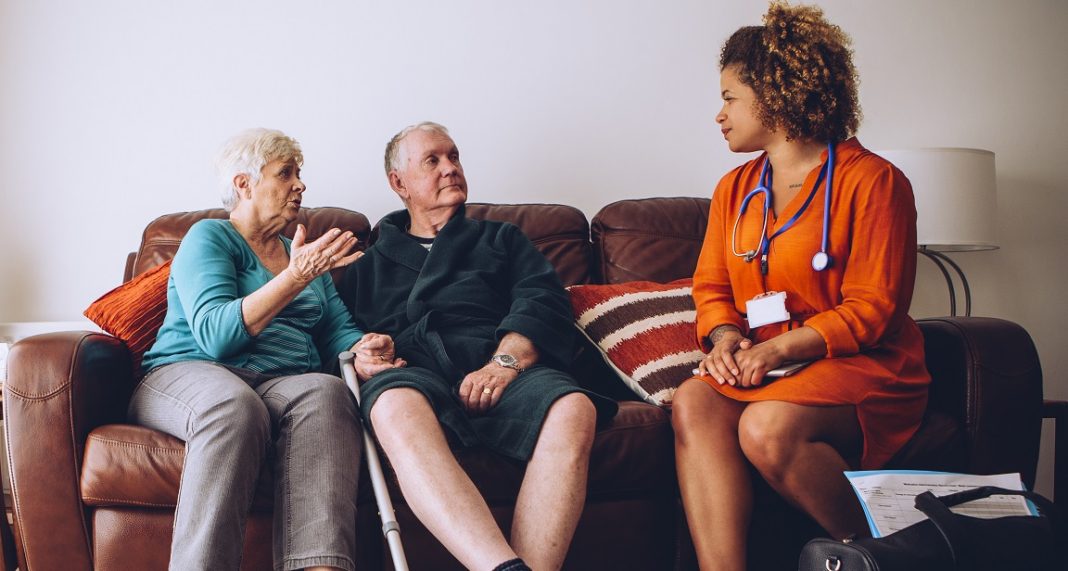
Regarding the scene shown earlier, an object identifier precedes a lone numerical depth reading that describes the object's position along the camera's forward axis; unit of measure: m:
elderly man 1.48
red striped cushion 1.97
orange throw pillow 1.88
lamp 2.51
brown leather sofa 1.61
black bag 1.21
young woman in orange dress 1.55
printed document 1.34
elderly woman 1.43
